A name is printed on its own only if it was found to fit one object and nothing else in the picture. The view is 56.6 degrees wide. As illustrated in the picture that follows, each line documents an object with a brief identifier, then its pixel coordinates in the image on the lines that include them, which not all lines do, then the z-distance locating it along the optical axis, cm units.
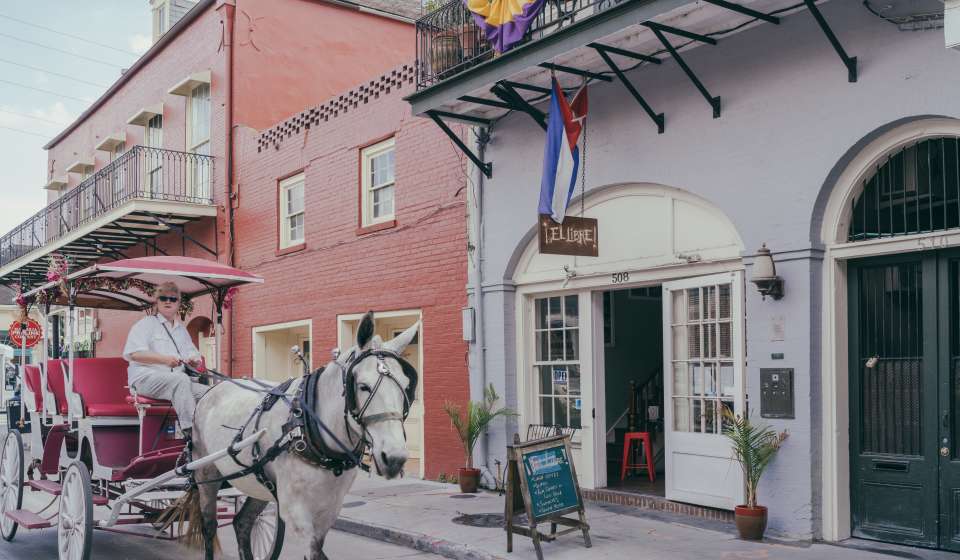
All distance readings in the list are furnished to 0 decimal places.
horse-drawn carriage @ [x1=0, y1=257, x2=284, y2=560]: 722
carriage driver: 728
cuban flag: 935
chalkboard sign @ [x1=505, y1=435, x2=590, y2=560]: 780
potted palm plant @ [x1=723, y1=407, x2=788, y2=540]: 816
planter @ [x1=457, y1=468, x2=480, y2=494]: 1146
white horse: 525
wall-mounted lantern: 822
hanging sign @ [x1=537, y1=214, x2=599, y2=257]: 922
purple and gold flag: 961
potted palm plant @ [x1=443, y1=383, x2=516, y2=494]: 1136
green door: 747
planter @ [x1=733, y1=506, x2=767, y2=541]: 816
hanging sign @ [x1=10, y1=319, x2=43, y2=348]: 1748
